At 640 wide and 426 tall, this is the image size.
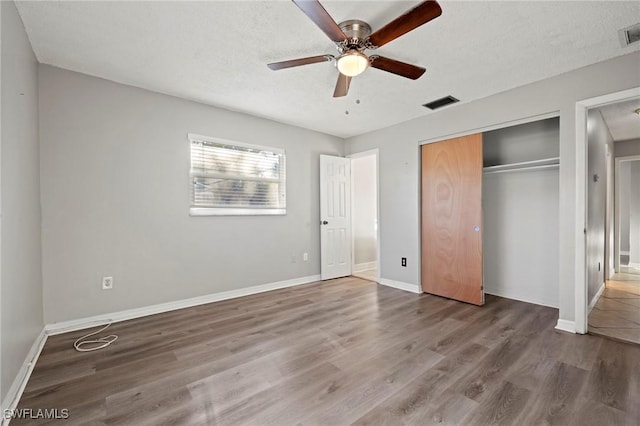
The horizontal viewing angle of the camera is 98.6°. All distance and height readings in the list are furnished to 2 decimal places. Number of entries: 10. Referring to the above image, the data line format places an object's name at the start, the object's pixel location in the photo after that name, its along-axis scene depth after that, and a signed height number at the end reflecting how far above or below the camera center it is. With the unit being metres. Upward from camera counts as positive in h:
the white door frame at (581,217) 2.61 -0.06
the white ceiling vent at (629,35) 2.08 +1.37
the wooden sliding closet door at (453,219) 3.49 -0.10
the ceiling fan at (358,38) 1.57 +1.17
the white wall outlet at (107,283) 2.89 -0.73
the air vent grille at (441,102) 3.38 +1.38
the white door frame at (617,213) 4.91 -0.05
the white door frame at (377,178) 4.54 +0.56
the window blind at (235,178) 3.54 +0.49
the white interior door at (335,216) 4.73 -0.07
